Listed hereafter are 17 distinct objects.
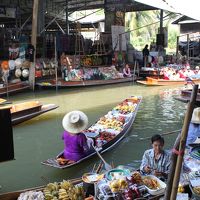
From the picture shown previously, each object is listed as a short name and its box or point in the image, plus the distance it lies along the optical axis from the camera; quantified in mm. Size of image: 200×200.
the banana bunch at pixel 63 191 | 4453
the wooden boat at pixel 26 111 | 9683
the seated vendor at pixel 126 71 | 18938
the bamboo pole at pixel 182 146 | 2816
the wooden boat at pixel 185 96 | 10707
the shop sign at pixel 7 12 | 18422
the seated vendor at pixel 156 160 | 5012
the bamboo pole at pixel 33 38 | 14627
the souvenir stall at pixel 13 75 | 14616
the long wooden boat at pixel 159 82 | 17453
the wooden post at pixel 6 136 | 4973
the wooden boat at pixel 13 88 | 14376
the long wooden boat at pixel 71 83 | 15922
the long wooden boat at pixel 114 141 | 6371
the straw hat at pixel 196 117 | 6988
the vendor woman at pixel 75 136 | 6348
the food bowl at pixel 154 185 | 4422
